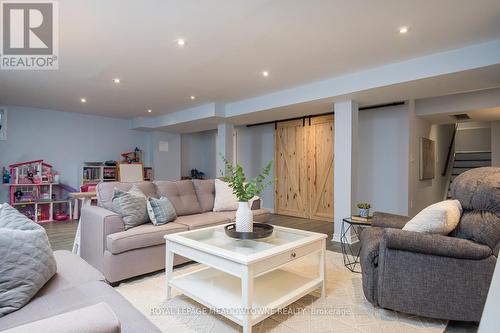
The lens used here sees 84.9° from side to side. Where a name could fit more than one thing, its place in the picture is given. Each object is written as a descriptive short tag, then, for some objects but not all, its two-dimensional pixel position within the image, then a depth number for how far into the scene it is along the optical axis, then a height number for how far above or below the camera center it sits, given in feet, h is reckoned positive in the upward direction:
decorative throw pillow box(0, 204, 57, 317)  3.69 -1.42
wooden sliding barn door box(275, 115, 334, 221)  17.98 -0.10
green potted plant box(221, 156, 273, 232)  7.59 -0.83
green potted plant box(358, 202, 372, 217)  9.86 -1.58
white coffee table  5.66 -2.50
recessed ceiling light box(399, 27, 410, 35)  7.96 +4.03
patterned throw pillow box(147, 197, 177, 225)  9.33 -1.55
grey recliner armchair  5.75 -2.18
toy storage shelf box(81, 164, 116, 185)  20.52 -0.49
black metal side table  9.38 -3.56
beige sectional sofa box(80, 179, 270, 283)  8.07 -2.14
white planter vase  7.63 -1.44
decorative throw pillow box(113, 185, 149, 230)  8.89 -1.36
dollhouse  17.42 -1.65
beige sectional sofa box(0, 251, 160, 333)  2.70 -1.98
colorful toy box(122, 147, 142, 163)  23.05 +0.92
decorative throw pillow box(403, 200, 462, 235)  6.23 -1.24
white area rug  6.07 -3.57
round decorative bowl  7.30 -1.83
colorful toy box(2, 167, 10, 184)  17.34 -0.64
